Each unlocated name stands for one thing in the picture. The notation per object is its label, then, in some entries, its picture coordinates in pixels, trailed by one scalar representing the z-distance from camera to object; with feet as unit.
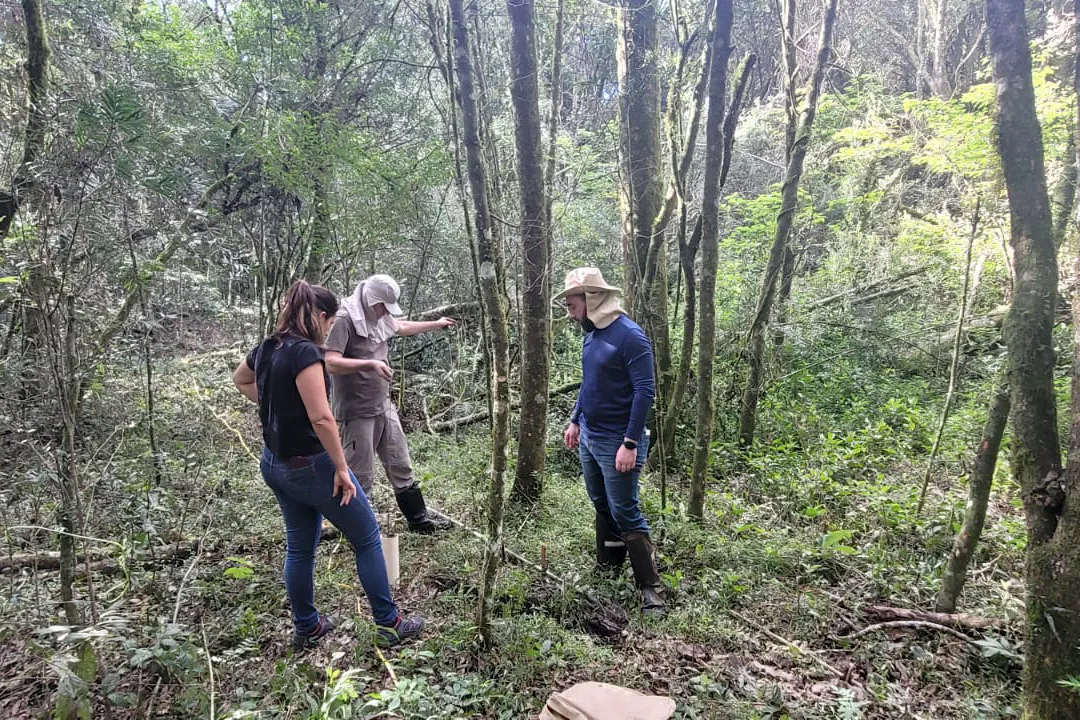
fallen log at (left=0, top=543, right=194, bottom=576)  11.23
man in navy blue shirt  10.98
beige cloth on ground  7.66
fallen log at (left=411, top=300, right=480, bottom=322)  27.96
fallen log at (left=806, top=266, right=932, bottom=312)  30.53
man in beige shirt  12.80
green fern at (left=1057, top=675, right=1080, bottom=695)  6.18
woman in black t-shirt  8.92
